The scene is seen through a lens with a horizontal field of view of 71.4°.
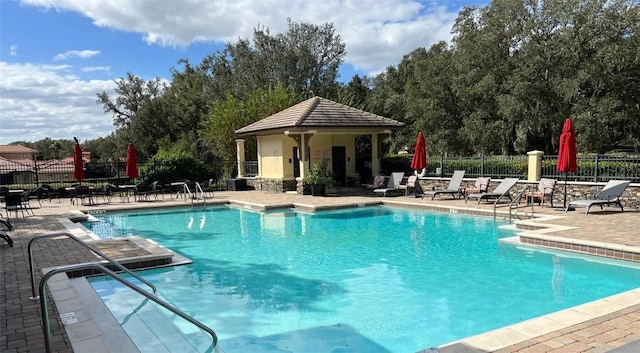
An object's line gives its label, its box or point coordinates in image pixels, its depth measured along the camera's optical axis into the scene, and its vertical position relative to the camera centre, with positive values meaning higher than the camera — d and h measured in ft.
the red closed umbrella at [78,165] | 54.44 +1.54
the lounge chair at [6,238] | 29.45 -3.92
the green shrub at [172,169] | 75.77 +0.96
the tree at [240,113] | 86.74 +11.63
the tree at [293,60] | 116.98 +29.64
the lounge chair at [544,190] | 44.86 -2.70
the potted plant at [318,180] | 62.69 -1.31
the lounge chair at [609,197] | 39.19 -3.14
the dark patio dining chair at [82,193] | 55.83 -2.01
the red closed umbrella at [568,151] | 41.05 +1.12
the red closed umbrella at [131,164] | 59.67 +1.62
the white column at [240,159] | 81.41 +2.53
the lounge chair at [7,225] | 34.86 -3.61
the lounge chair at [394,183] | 60.75 -2.05
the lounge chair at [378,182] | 63.98 -1.92
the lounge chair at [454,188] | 54.82 -2.73
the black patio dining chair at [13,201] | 41.70 -2.00
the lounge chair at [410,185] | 60.49 -2.33
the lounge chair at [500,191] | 48.21 -2.80
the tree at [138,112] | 140.77 +20.37
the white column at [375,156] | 69.41 +2.02
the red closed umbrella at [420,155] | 58.54 +1.65
